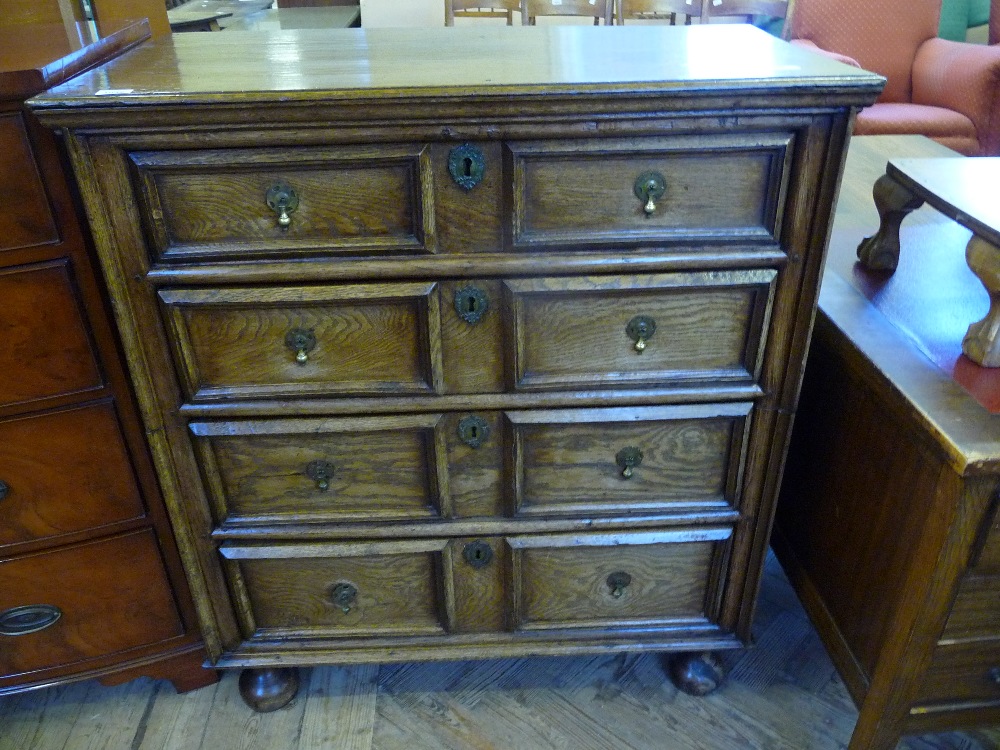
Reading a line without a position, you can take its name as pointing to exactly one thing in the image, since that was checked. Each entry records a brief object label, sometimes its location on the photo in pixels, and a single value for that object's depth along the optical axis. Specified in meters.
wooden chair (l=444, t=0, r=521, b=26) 2.43
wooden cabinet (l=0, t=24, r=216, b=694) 0.94
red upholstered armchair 2.84
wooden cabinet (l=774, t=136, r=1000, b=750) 0.96
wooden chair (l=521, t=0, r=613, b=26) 2.37
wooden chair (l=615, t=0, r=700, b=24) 2.36
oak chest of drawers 0.86
